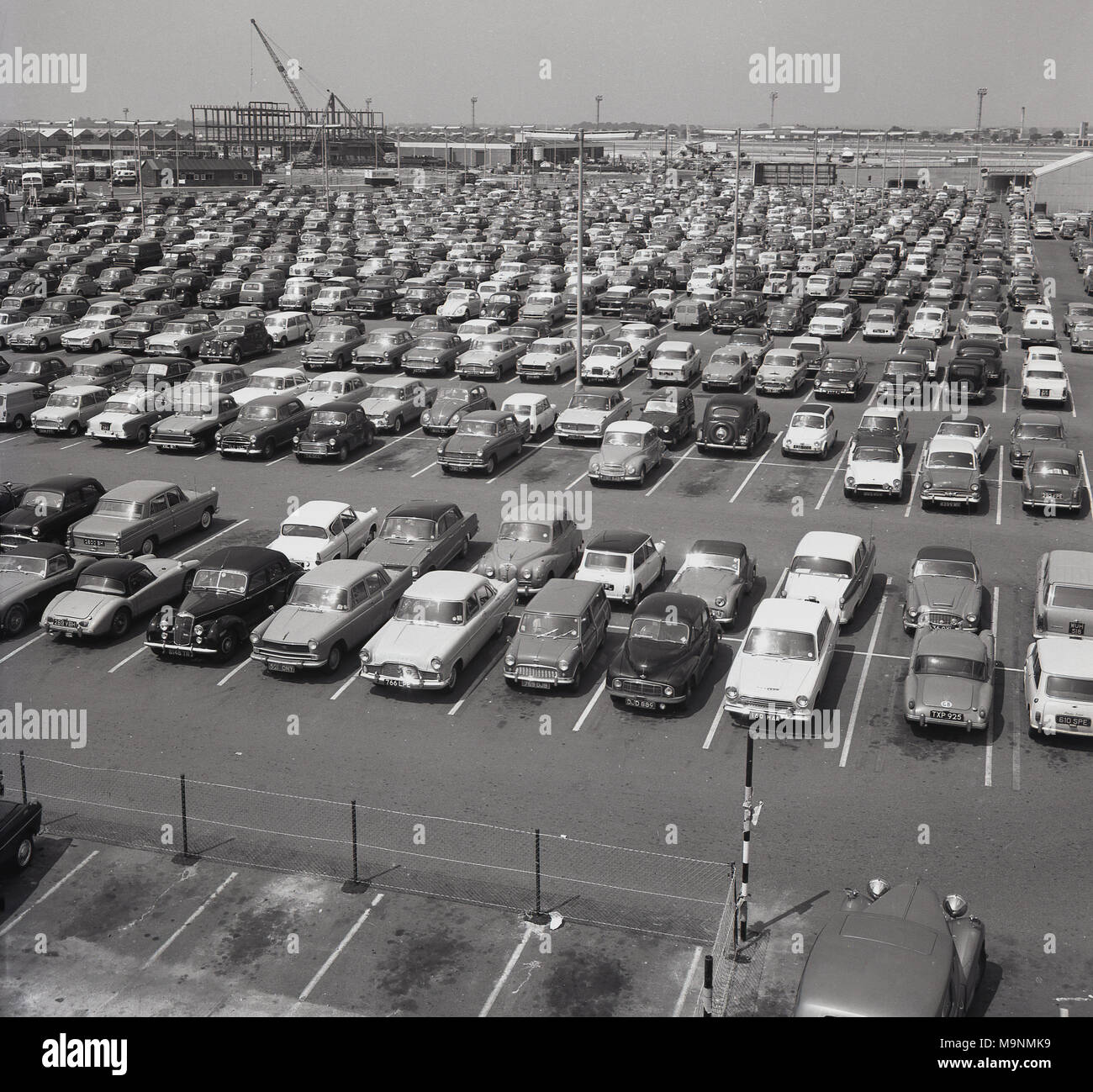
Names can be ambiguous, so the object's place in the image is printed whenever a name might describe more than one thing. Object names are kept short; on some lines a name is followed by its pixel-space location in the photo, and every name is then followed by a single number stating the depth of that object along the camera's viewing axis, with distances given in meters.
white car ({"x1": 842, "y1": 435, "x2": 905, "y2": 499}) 30.28
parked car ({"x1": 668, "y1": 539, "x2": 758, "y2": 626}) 22.73
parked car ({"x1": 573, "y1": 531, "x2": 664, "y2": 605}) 23.72
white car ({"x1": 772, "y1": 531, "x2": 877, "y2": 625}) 22.58
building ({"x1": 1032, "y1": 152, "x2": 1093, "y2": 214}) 120.25
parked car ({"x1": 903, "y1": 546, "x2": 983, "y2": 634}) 21.77
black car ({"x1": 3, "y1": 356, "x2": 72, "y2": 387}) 41.72
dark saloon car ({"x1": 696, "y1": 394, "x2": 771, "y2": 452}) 34.31
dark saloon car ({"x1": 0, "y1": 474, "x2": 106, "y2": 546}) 26.98
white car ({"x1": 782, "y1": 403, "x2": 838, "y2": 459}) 34.09
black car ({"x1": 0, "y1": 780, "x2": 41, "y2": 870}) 14.87
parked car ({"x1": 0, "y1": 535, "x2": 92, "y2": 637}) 23.12
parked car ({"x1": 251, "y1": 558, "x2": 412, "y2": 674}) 20.84
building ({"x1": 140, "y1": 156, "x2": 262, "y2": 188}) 139.88
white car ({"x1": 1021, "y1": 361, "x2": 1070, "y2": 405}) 39.72
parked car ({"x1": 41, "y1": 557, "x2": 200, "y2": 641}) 22.27
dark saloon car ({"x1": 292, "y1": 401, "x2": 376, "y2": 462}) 34.12
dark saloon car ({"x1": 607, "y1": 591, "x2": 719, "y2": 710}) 19.53
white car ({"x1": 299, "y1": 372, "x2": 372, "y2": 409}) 38.53
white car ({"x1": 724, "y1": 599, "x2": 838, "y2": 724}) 18.92
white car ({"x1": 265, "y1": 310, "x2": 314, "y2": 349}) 50.12
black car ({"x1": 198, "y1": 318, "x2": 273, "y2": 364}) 46.25
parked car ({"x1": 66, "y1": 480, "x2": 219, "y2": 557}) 25.98
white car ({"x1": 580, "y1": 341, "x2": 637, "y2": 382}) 42.56
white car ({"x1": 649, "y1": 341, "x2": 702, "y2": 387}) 42.09
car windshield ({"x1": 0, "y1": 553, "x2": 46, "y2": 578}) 24.12
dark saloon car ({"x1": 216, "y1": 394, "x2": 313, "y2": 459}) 34.41
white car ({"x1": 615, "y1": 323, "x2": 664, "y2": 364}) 46.19
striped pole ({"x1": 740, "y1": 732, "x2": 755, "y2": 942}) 13.50
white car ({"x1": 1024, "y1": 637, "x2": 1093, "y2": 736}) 18.30
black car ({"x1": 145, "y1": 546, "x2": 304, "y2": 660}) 21.50
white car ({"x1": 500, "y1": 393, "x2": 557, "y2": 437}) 36.25
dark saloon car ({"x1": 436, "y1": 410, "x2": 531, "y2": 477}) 32.72
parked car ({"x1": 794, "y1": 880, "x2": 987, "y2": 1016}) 10.74
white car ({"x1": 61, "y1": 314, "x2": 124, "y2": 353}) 49.16
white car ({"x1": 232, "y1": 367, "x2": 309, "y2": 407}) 38.38
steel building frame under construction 177.25
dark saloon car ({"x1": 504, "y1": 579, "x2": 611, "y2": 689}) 20.25
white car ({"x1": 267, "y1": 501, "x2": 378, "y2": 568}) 25.30
